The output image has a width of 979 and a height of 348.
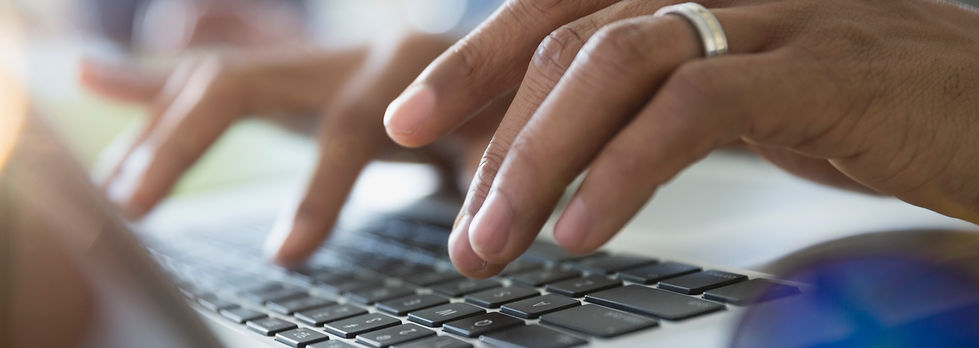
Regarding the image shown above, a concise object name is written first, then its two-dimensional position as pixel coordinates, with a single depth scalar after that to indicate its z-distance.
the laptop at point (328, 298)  0.36
